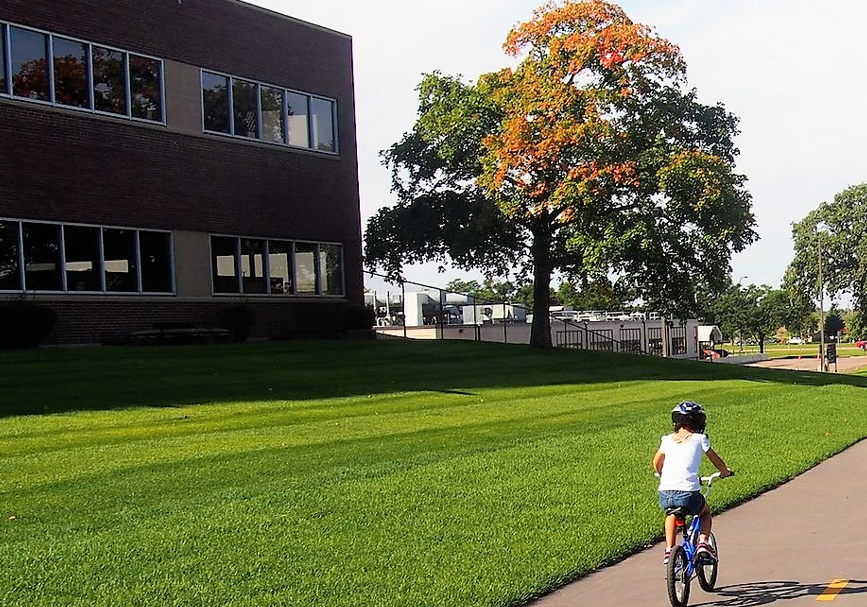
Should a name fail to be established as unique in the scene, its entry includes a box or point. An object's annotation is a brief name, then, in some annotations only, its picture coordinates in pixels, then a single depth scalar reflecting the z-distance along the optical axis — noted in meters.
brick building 22.41
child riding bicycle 6.77
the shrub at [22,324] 20.69
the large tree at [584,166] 27.97
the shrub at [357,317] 29.89
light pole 58.33
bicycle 6.46
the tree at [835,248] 61.72
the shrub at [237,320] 26.16
